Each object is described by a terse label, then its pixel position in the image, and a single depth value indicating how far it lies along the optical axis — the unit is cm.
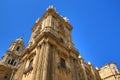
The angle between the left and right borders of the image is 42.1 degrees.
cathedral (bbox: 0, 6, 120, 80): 1684
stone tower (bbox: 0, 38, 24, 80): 2948
